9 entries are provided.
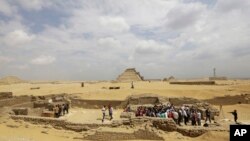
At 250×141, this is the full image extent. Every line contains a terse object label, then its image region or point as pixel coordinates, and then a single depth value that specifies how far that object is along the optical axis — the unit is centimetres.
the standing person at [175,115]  1673
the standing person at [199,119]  1662
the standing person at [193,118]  1659
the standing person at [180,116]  1686
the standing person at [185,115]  1684
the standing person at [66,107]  2164
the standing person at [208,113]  1745
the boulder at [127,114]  1807
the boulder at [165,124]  1562
